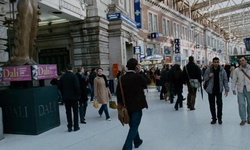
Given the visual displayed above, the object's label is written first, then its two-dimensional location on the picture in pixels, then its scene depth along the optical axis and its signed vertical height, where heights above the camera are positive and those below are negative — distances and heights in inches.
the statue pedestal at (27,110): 271.3 -40.5
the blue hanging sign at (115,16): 649.0 +121.6
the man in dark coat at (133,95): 187.3 -19.5
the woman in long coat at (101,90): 326.6 -26.5
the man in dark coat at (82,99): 308.9 -35.7
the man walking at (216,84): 266.9 -19.5
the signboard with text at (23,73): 278.4 -2.5
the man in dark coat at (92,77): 530.6 -17.2
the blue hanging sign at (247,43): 607.7 +45.0
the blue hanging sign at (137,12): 901.2 +180.0
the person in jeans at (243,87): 261.7 -22.8
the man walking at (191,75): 359.9 -13.2
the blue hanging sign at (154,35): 1141.1 +129.6
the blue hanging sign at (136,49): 782.5 +50.3
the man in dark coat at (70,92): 272.5 -23.0
